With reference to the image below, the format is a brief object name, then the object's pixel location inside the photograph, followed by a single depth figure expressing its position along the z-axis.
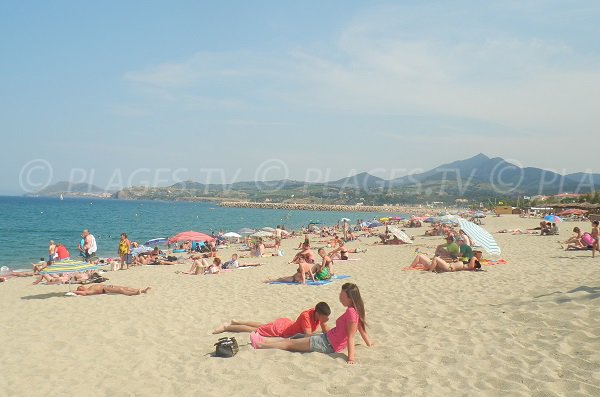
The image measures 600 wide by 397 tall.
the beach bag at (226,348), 5.33
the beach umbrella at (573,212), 40.80
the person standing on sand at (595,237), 12.33
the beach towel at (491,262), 11.81
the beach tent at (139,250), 19.97
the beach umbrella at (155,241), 24.77
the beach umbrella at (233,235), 27.52
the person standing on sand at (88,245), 14.59
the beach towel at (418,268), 11.73
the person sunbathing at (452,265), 10.84
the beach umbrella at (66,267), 9.61
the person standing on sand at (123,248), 15.95
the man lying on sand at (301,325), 5.49
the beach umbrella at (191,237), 20.75
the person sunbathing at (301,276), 10.52
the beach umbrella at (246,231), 30.65
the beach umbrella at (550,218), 28.44
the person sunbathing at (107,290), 9.76
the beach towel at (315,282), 10.34
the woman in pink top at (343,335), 5.04
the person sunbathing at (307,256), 13.49
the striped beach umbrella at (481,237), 12.85
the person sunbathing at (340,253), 15.14
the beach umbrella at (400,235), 20.89
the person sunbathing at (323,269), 10.84
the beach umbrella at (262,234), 28.92
